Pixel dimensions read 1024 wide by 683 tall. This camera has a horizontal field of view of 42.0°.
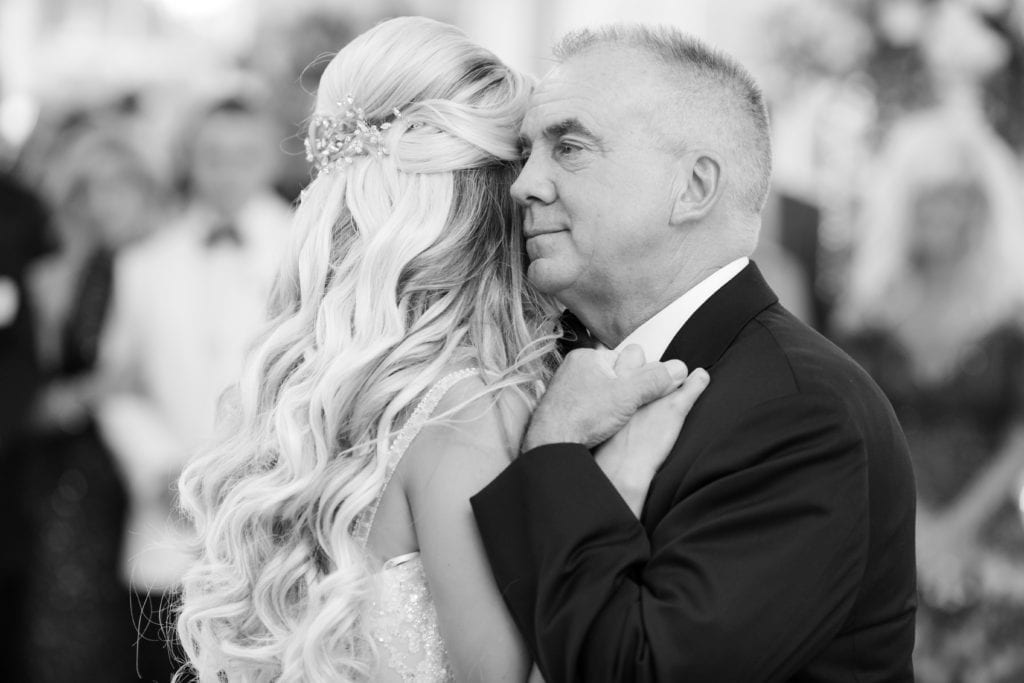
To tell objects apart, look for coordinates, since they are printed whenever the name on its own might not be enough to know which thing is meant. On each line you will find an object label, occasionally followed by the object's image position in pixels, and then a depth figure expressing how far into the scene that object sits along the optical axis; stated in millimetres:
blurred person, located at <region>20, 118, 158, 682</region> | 5688
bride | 2395
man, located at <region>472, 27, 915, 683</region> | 2105
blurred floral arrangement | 5570
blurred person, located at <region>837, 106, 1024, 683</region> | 5324
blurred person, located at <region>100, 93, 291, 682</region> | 5684
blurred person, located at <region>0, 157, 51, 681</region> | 5652
